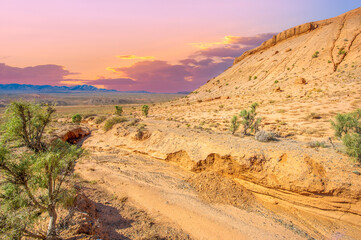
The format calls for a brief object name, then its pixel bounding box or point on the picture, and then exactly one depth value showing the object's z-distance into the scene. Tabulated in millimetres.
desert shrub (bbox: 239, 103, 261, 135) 13297
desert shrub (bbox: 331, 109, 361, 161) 7629
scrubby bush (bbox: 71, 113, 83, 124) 26052
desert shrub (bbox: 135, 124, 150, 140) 14866
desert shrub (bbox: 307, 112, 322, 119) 16203
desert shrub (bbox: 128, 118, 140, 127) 17688
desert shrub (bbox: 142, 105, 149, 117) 27347
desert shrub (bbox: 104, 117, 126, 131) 18766
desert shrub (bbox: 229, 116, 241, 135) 13193
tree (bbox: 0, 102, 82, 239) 3693
